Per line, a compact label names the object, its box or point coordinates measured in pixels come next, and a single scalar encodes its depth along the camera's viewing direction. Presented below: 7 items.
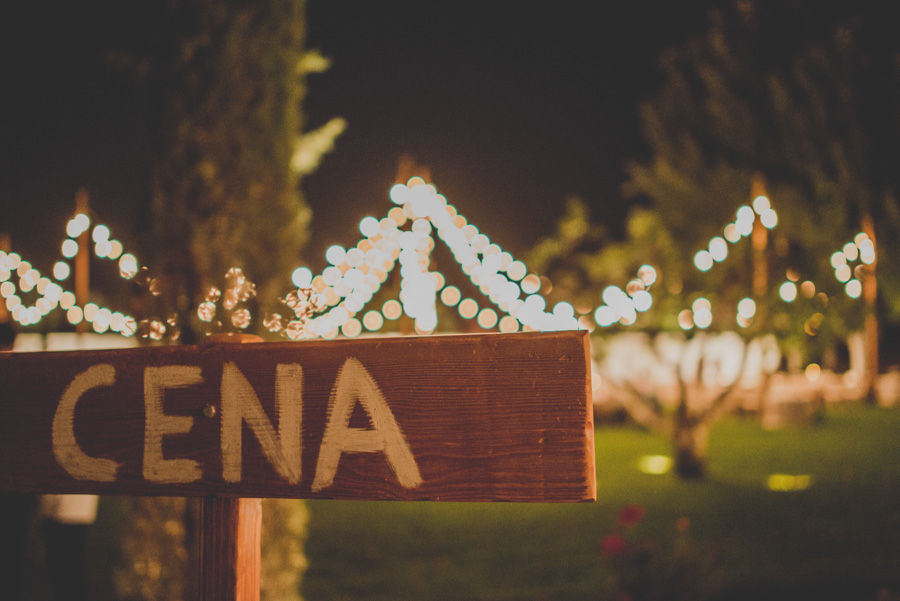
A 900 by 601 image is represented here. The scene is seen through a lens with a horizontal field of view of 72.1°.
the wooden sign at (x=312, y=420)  1.13
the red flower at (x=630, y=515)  3.71
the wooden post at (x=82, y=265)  5.42
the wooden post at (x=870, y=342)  11.84
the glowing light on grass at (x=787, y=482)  8.01
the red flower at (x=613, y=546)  3.65
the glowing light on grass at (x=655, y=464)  9.51
